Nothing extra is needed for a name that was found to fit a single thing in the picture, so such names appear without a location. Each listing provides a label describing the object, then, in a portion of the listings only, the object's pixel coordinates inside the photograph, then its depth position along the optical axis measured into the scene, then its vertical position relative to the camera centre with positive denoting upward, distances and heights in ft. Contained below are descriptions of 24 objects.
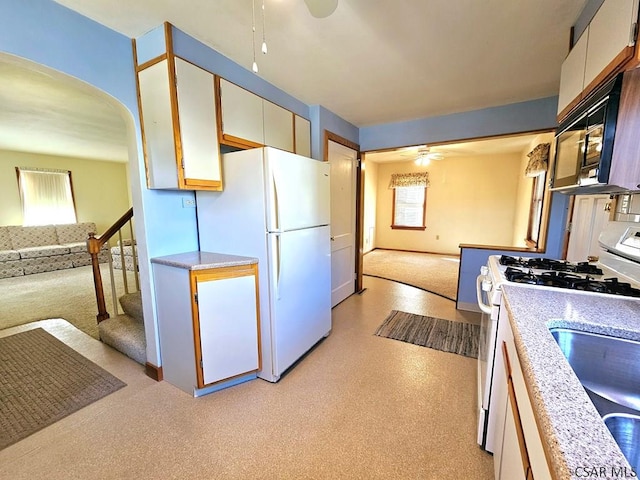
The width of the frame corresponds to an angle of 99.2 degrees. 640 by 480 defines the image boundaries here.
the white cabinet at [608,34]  3.22 +2.26
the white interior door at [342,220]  11.25 -0.68
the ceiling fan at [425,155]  16.92 +3.15
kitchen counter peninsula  1.49 -1.35
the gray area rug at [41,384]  5.62 -4.39
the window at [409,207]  23.21 -0.20
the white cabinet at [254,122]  6.81 +2.35
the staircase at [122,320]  7.74 -3.76
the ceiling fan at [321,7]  3.83 +2.81
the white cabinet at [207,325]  6.00 -2.78
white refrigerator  6.30 -0.66
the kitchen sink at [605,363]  2.98 -1.81
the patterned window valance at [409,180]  22.33 +2.09
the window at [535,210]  12.17 -0.25
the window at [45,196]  17.74 +0.55
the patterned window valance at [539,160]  11.16 +1.88
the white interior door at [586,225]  7.31 -0.58
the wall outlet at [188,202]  7.01 +0.06
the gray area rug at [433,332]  8.34 -4.30
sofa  16.11 -2.76
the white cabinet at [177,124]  5.72 +1.75
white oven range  4.28 -1.29
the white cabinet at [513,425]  2.08 -2.14
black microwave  3.49 +0.96
